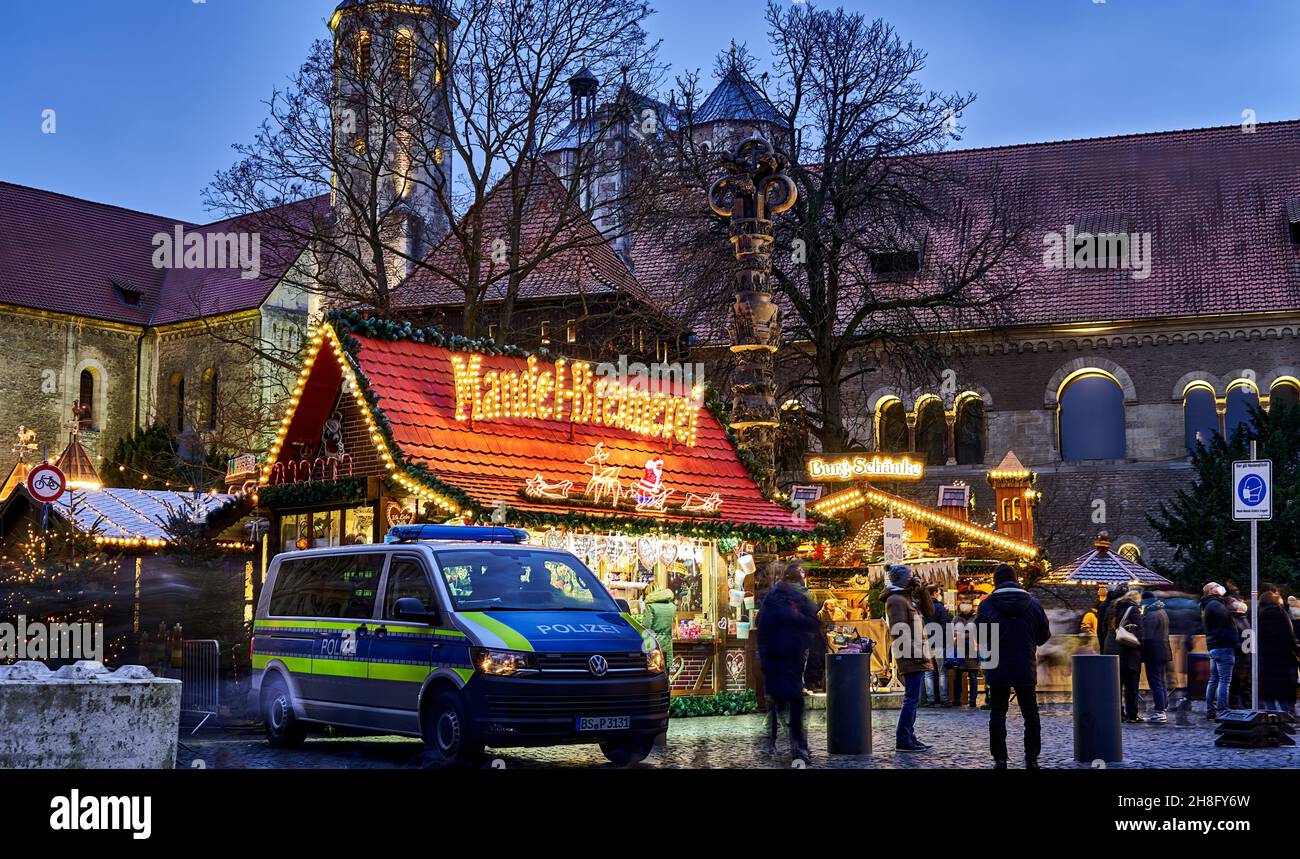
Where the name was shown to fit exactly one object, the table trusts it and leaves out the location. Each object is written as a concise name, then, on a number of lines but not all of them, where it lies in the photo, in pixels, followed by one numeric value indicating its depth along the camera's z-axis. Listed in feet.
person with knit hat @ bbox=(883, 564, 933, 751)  51.26
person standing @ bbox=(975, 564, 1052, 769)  43.39
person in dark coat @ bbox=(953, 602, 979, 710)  72.90
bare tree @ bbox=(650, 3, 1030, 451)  112.06
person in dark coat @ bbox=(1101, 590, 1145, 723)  65.51
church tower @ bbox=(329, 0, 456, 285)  107.34
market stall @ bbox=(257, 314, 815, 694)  61.57
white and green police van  40.40
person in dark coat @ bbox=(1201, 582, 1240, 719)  64.23
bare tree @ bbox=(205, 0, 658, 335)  107.86
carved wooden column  68.49
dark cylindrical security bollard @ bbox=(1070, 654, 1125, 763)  45.01
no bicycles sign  72.69
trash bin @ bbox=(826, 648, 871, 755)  47.98
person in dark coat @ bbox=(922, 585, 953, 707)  71.82
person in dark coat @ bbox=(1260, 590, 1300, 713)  58.80
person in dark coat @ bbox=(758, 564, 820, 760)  45.68
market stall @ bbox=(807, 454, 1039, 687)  82.89
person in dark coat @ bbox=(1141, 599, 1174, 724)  66.13
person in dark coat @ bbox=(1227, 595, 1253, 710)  68.03
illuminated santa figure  67.21
